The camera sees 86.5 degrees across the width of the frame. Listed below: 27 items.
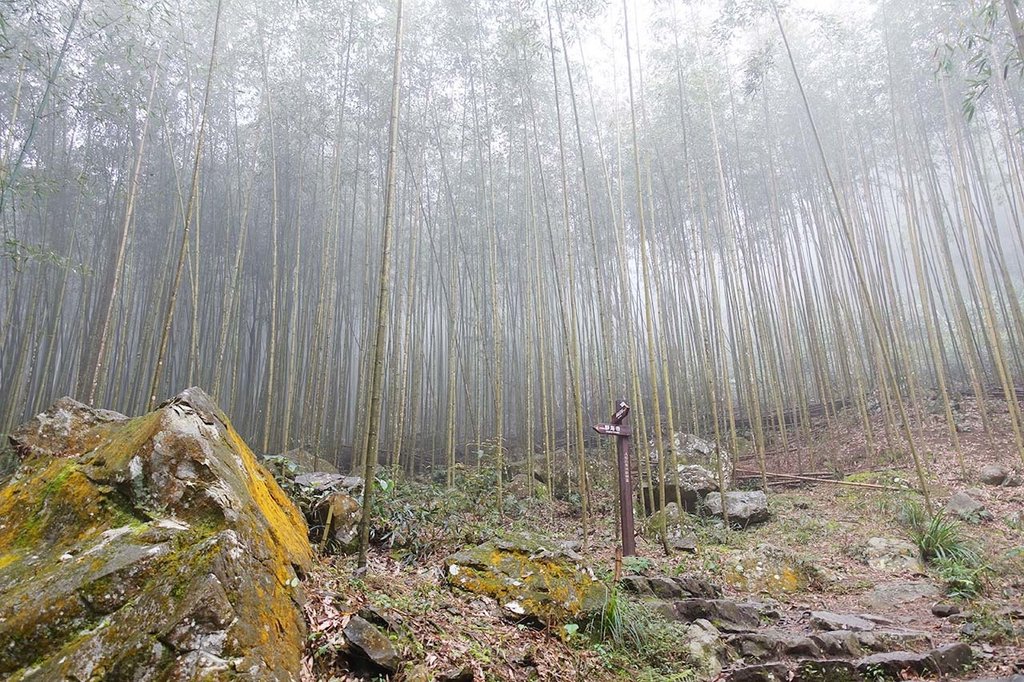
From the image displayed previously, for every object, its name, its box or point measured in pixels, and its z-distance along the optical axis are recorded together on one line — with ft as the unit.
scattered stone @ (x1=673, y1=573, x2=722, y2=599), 11.82
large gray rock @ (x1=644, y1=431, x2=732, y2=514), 20.44
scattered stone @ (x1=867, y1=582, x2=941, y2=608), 12.39
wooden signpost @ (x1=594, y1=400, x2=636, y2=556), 12.99
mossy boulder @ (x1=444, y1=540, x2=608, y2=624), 9.11
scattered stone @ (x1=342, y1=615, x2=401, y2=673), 6.18
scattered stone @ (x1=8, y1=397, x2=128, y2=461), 7.59
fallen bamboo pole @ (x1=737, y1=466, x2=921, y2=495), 19.03
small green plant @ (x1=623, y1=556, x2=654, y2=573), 12.62
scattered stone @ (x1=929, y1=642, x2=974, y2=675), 8.04
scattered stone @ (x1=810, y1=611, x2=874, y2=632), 10.10
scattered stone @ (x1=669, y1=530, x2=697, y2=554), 15.93
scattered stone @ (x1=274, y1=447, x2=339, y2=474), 19.11
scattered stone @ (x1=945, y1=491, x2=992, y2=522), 16.49
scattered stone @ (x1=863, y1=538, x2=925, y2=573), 14.15
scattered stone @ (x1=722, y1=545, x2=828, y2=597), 13.85
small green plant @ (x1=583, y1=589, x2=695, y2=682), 8.37
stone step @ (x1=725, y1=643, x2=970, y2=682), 7.85
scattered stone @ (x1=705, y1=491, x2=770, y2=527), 18.19
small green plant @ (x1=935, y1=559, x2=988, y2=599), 11.96
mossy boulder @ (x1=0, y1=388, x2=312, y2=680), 4.80
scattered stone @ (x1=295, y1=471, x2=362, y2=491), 11.83
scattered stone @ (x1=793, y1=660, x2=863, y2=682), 7.84
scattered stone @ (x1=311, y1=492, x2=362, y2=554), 10.57
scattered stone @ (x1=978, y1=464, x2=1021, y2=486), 18.89
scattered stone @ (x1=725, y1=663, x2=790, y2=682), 7.82
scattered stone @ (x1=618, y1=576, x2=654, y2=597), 11.56
